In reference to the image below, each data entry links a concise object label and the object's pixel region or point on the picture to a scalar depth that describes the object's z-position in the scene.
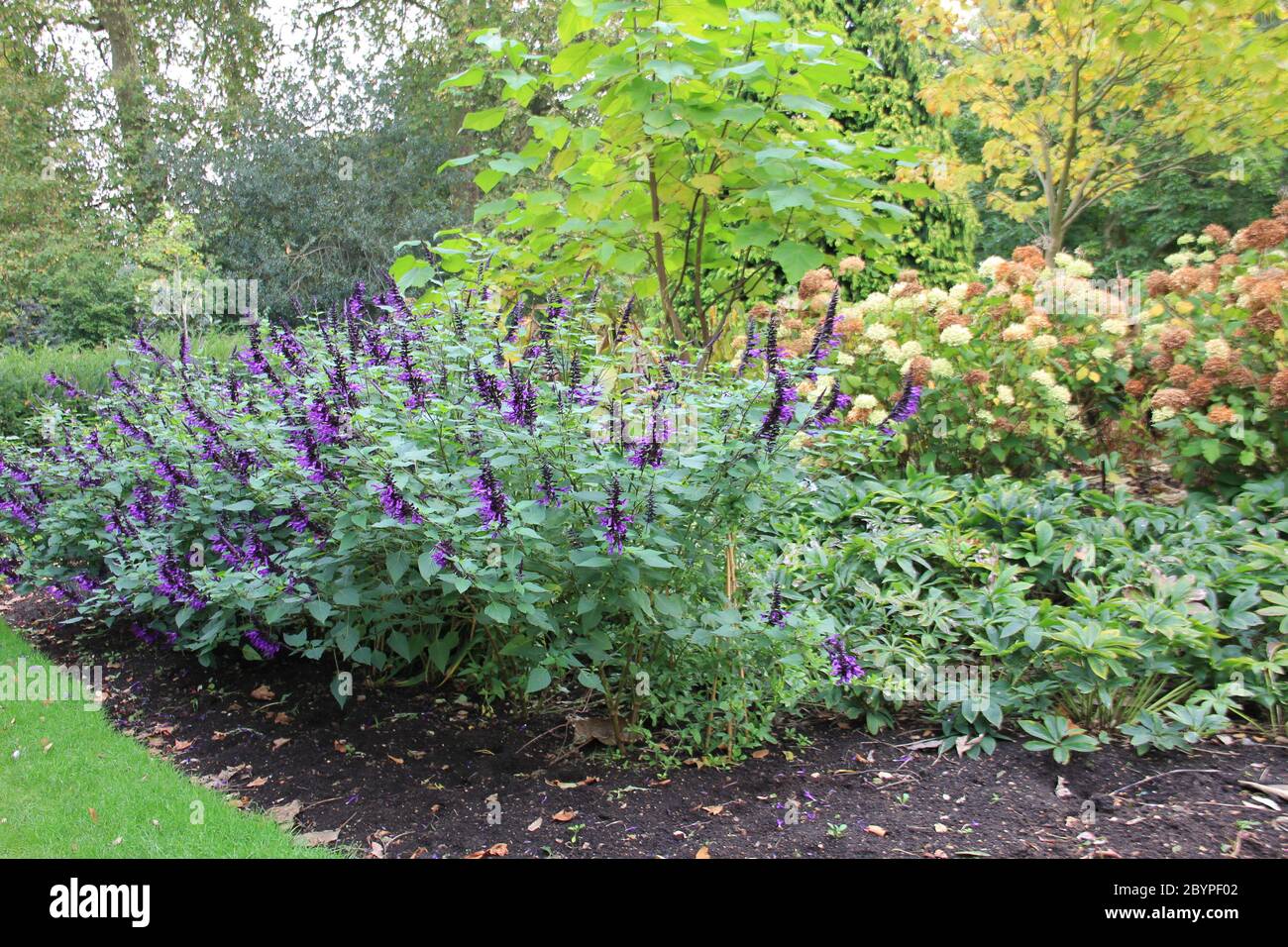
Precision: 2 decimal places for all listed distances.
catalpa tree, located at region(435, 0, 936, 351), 3.54
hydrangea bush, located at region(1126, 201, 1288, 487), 4.43
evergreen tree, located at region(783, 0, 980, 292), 6.90
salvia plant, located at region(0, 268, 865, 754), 2.74
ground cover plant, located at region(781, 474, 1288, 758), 3.23
